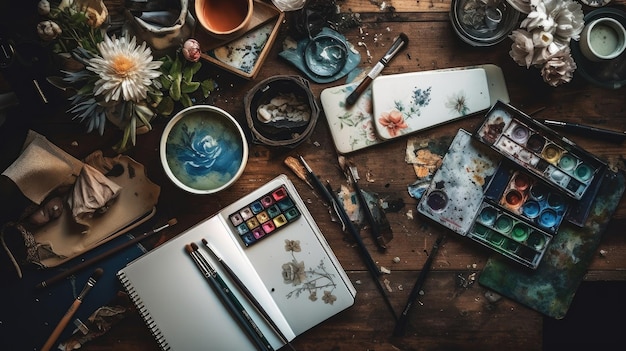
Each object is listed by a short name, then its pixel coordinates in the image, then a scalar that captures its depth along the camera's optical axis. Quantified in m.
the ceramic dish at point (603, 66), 1.09
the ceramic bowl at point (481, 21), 1.10
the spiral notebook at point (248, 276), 1.05
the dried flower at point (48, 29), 0.94
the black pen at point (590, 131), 1.10
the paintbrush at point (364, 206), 1.10
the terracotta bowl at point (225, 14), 1.08
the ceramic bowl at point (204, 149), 1.08
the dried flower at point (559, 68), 1.03
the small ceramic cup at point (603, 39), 1.07
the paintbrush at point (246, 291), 1.05
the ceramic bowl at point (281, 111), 1.07
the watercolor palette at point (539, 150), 1.08
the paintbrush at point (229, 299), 1.05
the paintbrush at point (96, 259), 1.08
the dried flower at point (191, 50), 1.03
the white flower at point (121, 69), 0.94
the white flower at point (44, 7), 0.95
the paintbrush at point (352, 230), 1.10
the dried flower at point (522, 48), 1.03
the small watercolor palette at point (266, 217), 1.07
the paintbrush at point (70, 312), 1.07
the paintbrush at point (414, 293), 1.10
